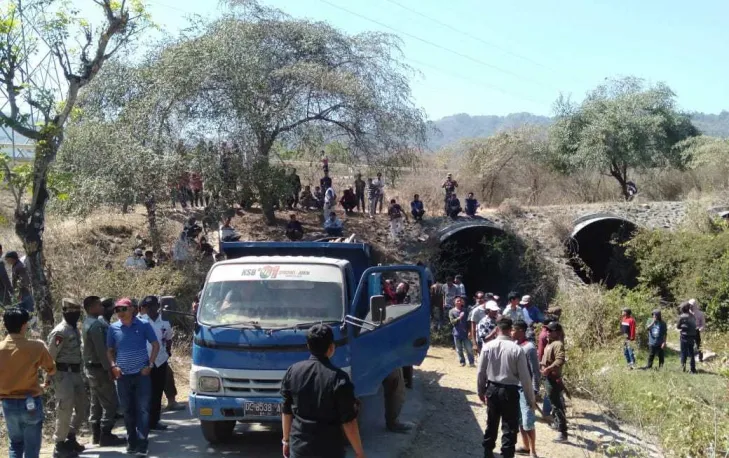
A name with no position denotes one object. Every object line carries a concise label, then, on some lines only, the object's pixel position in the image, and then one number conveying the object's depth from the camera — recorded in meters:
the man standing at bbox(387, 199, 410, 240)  22.64
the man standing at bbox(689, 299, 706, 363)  16.61
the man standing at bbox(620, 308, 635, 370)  15.93
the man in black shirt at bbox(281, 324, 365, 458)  4.59
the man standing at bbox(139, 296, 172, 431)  8.70
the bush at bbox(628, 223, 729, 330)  21.50
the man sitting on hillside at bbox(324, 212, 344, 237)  19.94
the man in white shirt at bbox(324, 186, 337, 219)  22.20
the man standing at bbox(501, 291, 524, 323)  12.40
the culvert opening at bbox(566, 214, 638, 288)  25.84
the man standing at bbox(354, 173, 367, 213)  24.46
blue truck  7.44
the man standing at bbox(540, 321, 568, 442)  9.21
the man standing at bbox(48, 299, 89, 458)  7.26
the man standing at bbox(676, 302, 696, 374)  15.42
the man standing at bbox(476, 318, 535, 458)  7.57
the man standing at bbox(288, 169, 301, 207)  21.62
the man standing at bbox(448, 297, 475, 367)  14.10
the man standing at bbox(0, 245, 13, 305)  10.88
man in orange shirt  6.16
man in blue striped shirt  7.31
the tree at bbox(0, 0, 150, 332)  10.19
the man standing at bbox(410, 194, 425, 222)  23.95
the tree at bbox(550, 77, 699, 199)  31.94
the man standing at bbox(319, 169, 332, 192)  23.09
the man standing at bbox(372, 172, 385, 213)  24.10
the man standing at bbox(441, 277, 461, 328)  17.94
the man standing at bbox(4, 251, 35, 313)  10.38
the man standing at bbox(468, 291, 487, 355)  13.64
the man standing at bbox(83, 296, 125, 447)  7.51
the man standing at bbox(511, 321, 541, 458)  8.42
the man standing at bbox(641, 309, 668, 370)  15.45
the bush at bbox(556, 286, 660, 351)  16.22
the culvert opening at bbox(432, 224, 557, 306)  23.52
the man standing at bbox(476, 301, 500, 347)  11.77
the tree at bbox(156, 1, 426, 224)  19.34
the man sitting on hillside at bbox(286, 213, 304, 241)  19.66
